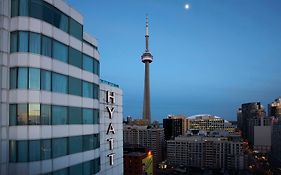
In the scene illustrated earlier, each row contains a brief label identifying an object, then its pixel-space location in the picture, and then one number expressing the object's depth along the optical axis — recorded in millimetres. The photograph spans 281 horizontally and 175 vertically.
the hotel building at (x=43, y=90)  24641
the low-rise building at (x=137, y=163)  138625
